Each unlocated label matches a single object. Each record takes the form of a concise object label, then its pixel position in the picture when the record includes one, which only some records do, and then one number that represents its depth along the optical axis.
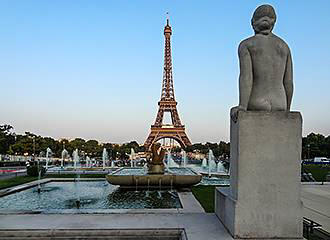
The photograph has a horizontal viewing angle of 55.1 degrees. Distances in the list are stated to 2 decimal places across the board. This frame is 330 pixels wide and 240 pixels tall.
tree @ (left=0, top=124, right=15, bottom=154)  52.31
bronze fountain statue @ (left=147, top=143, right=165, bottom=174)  14.48
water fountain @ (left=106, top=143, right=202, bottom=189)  12.98
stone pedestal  4.80
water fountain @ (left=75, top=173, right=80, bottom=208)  10.77
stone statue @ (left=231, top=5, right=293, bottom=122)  5.09
